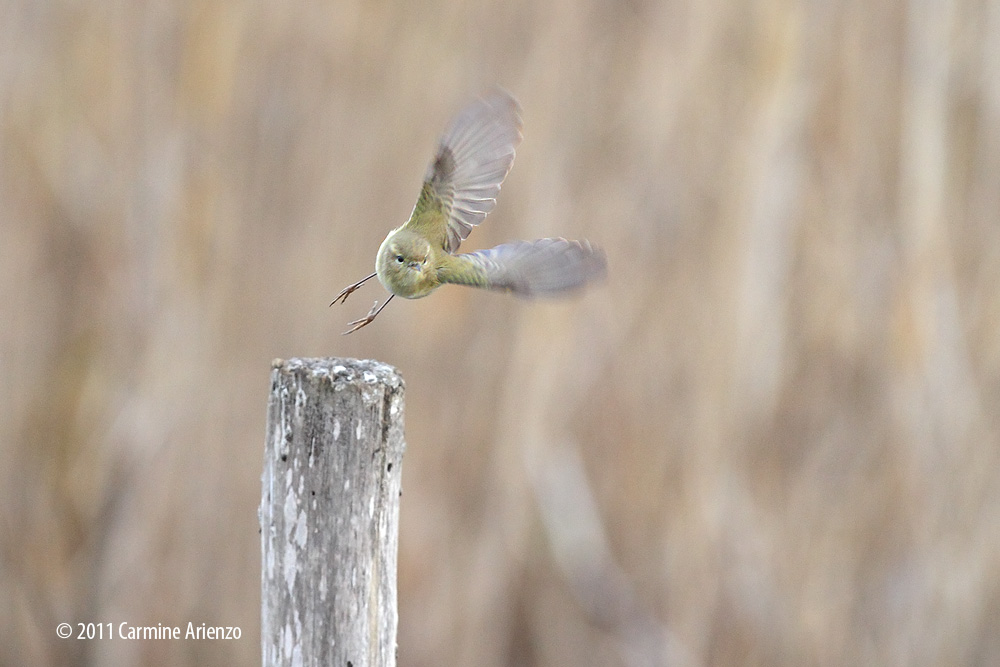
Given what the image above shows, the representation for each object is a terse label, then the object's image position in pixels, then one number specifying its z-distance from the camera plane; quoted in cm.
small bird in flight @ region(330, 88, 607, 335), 725
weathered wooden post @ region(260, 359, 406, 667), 726
